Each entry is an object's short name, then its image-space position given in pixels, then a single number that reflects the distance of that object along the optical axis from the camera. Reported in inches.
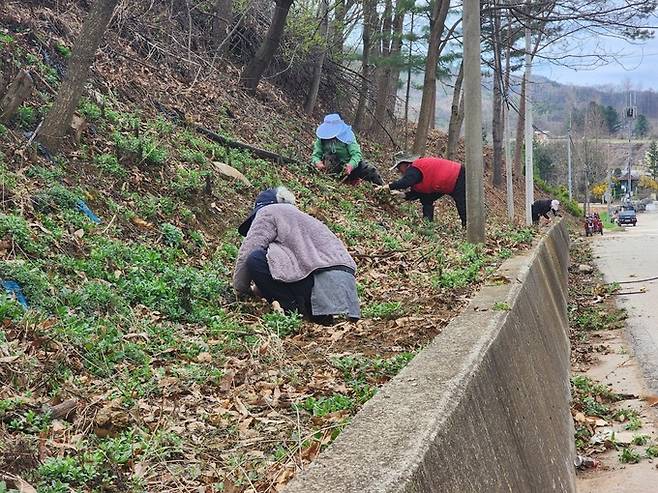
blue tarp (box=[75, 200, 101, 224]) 294.2
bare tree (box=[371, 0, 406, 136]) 897.5
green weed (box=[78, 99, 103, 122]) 378.0
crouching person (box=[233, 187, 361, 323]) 251.1
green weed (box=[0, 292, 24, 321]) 185.6
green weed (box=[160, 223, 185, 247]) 313.3
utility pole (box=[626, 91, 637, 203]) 2514.8
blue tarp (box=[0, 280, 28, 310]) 206.1
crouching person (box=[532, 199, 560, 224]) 897.3
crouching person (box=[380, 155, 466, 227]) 505.4
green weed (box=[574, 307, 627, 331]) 384.5
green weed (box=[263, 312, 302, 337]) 231.6
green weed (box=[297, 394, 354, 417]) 151.7
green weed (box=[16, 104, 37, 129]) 333.1
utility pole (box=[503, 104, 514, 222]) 991.4
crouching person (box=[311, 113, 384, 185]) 528.4
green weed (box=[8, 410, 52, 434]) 135.9
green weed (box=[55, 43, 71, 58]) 426.8
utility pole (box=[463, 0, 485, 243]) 415.5
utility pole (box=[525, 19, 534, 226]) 889.9
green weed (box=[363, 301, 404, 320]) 253.4
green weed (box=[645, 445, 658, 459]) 204.5
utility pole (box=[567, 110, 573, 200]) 2574.8
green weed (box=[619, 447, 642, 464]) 203.9
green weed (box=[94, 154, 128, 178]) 342.6
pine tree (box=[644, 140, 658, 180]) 4333.2
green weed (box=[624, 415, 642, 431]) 226.5
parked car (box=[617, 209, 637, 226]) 2218.3
